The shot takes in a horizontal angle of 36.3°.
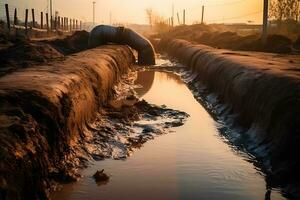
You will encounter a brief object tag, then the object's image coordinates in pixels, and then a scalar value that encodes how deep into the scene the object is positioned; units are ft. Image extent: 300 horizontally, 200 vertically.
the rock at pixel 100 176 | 19.79
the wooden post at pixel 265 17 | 77.46
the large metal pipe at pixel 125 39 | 83.10
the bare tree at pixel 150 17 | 383.86
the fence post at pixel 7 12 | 93.19
